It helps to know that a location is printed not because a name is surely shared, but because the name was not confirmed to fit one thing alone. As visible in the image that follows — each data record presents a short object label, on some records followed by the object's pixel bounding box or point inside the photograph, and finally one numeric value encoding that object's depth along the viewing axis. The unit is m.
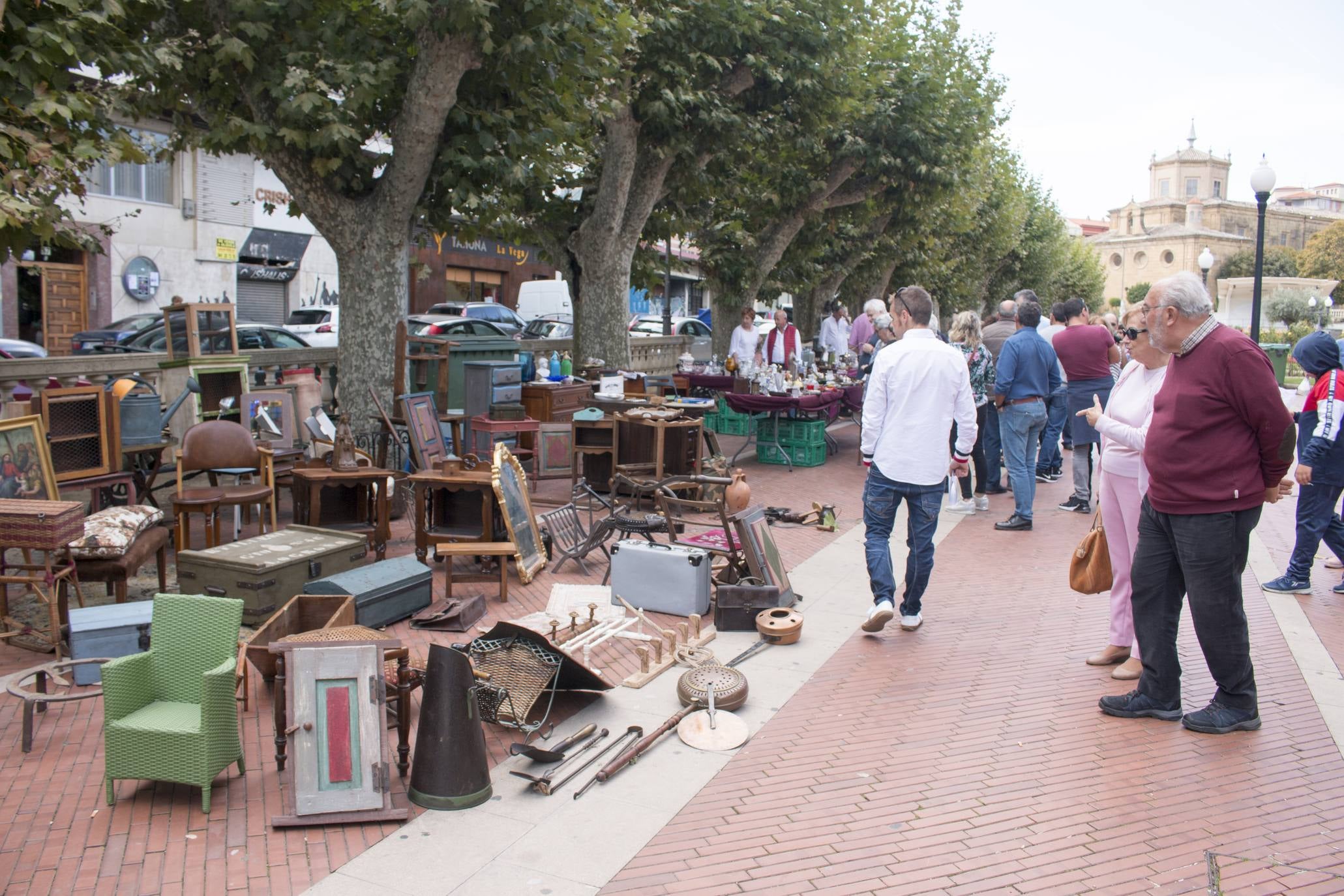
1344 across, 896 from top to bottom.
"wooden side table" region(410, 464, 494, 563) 7.48
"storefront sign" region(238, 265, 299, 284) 26.56
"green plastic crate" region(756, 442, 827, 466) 13.62
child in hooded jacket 6.98
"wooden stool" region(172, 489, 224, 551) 7.03
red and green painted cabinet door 4.10
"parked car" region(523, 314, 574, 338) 25.64
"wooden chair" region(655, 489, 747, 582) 7.07
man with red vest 16.17
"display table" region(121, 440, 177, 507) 8.27
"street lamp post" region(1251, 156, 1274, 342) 17.22
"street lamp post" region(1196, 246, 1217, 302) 28.02
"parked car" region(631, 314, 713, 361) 28.84
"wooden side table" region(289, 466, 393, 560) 7.81
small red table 10.79
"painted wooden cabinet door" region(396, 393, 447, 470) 9.84
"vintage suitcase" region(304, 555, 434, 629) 6.08
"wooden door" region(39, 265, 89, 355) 21.97
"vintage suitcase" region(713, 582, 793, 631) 6.64
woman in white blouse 16.59
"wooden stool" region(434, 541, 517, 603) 6.94
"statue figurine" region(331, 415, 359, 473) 7.93
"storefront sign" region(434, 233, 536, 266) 33.69
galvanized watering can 8.29
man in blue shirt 10.10
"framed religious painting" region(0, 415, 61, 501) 6.68
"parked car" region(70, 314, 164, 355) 18.33
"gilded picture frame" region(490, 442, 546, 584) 7.39
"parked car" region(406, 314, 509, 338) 20.50
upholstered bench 5.99
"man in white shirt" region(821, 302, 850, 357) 20.20
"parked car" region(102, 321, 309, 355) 16.89
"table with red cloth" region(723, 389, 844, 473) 13.12
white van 30.03
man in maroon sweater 4.66
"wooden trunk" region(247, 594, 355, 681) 5.23
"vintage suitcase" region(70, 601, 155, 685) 5.40
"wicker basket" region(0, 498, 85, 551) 5.49
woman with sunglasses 5.48
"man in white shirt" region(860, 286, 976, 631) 6.25
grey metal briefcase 6.86
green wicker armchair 4.13
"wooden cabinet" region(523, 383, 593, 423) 12.45
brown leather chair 7.72
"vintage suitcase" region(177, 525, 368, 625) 5.99
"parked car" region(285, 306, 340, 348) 22.38
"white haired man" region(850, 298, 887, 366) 13.47
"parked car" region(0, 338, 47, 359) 16.66
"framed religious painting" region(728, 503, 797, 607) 6.82
